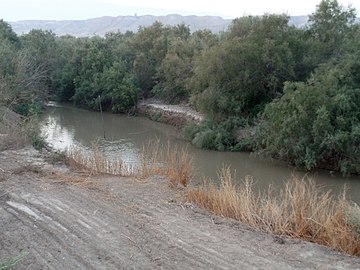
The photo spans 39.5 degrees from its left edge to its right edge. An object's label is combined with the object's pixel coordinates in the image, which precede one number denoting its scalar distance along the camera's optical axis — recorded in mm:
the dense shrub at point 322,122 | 19844
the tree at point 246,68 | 24812
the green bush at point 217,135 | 24791
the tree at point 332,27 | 25203
